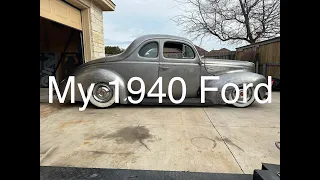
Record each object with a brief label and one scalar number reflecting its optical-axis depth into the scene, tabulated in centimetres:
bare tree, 1194
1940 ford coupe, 488
